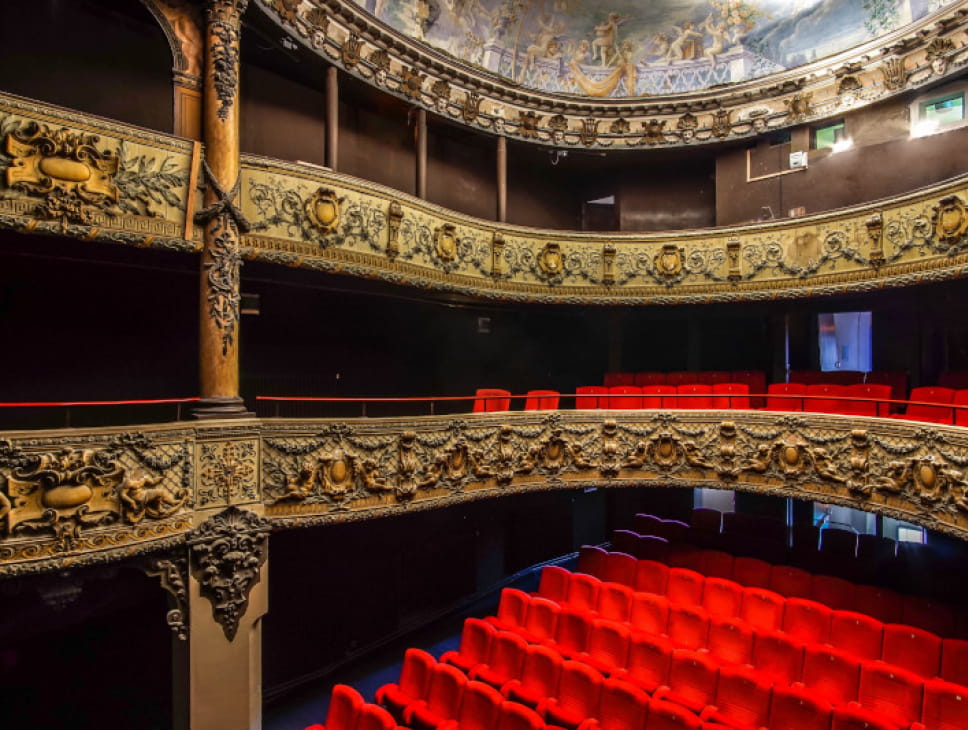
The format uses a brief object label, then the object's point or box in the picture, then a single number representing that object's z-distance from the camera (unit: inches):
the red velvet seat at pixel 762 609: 316.5
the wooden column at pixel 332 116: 335.9
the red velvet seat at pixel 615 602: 338.3
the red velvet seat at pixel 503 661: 287.0
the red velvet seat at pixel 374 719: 223.9
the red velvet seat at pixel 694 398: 396.8
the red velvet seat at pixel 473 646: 303.0
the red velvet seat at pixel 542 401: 378.5
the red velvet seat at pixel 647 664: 280.2
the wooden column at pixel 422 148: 388.5
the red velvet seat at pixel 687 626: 306.0
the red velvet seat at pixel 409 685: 269.6
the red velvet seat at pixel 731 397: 384.5
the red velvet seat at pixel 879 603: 308.0
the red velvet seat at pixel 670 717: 223.1
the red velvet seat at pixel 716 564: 376.5
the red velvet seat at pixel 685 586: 350.3
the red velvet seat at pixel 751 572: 358.9
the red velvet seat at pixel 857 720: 213.2
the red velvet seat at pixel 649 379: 459.5
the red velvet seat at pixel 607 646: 294.7
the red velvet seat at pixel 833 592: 324.8
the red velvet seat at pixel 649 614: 322.0
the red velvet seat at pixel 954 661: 255.9
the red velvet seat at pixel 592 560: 396.5
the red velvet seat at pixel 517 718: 224.7
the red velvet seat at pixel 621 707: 238.7
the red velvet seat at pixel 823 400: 354.0
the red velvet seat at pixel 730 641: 290.4
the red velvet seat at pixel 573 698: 253.9
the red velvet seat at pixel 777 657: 273.6
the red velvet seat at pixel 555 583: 367.9
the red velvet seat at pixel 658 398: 402.0
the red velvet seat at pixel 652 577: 367.6
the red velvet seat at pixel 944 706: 226.2
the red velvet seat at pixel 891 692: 238.2
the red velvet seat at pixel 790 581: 342.0
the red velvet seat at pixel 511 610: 335.9
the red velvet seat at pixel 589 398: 415.2
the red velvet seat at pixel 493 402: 372.8
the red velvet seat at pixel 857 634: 283.6
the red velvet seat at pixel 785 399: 378.3
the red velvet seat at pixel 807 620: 301.3
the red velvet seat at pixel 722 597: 333.7
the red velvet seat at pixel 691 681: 261.4
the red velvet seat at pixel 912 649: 266.2
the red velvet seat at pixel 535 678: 267.0
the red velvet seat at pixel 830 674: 256.7
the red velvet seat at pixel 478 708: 239.6
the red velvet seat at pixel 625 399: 406.0
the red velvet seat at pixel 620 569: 382.0
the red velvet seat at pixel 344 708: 237.5
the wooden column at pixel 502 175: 426.6
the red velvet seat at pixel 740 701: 243.9
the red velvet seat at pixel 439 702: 253.9
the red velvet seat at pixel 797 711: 227.0
